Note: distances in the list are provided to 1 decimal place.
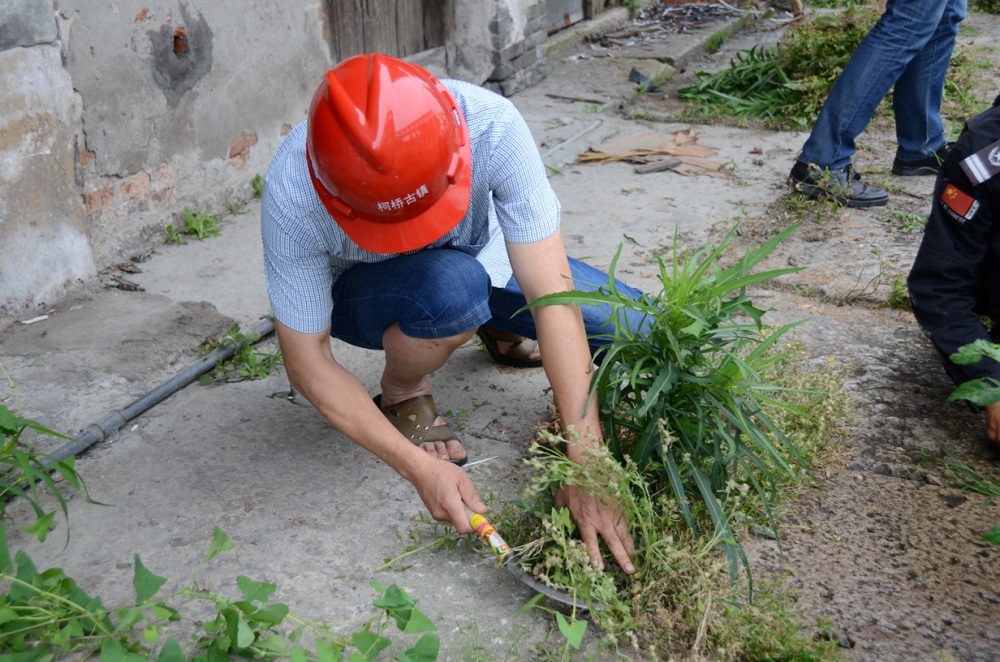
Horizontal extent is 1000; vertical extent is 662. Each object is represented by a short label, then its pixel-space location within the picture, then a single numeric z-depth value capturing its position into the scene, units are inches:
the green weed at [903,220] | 137.1
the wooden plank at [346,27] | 175.2
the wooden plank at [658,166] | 170.6
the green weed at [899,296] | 113.4
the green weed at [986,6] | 309.0
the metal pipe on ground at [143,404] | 88.7
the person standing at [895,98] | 138.9
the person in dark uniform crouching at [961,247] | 83.7
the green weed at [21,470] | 69.8
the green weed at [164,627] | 59.5
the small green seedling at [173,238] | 138.9
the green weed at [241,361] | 104.0
